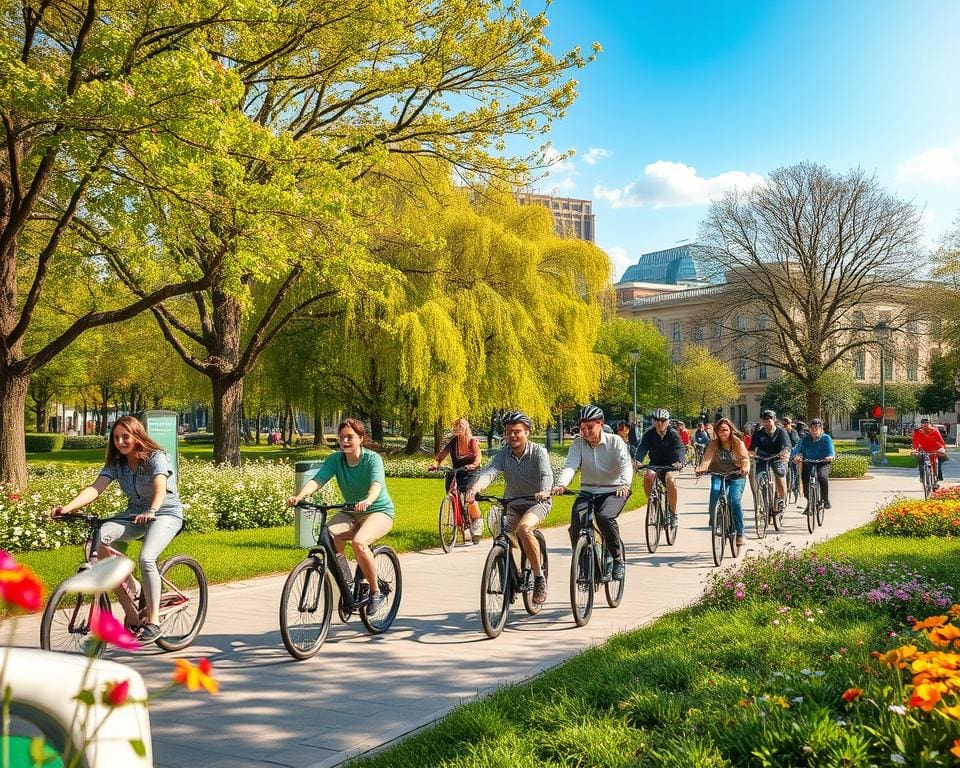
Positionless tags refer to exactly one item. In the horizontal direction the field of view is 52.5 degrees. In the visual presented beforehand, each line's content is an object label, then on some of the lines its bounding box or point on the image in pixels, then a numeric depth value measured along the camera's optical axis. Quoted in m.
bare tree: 42.56
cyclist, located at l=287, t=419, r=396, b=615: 7.53
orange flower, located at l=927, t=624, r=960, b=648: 3.72
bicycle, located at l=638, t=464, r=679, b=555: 13.55
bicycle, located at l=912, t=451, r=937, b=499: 20.47
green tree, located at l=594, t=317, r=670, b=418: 74.25
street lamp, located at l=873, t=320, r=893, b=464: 37.09
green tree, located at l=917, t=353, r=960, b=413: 78.19
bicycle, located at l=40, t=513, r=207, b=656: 6.55
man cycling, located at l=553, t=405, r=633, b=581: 8.59
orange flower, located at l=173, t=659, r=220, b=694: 1.75
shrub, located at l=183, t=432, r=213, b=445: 64.18
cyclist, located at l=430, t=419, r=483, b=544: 13.50
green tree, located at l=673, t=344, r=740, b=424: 80.12
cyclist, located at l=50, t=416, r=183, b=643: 6.89
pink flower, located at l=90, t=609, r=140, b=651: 1.78
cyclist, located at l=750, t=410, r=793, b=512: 15.23
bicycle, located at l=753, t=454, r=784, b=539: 15.37
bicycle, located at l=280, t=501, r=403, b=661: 6.96
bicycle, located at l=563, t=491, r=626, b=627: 8.20
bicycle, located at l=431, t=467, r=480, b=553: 13.48
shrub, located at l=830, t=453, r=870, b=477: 30.38
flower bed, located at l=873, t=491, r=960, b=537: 13.01
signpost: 13.86
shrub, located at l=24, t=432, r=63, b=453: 45.94
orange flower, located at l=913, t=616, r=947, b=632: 4.11
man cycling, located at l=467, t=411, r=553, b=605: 8.09
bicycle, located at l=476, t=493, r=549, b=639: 7.67
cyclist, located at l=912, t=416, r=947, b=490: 20.41
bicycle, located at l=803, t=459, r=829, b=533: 15.93
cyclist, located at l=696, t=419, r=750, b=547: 12.39
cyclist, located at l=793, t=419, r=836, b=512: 16.34
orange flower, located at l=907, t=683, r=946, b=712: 3.22
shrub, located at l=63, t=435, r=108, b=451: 53.77
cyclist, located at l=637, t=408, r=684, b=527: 12.90
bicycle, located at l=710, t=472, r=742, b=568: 12.25
